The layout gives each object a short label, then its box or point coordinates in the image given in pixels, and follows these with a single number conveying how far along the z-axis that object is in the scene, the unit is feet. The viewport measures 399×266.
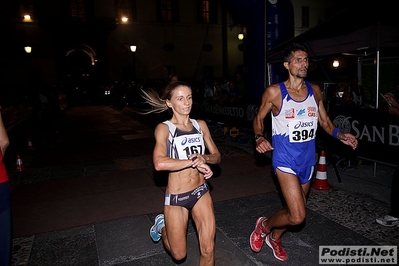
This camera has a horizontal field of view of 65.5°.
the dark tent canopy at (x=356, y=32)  23.17
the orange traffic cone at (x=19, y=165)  26.28
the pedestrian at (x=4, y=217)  8.53
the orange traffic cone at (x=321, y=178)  19.36
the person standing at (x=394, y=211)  14.15
